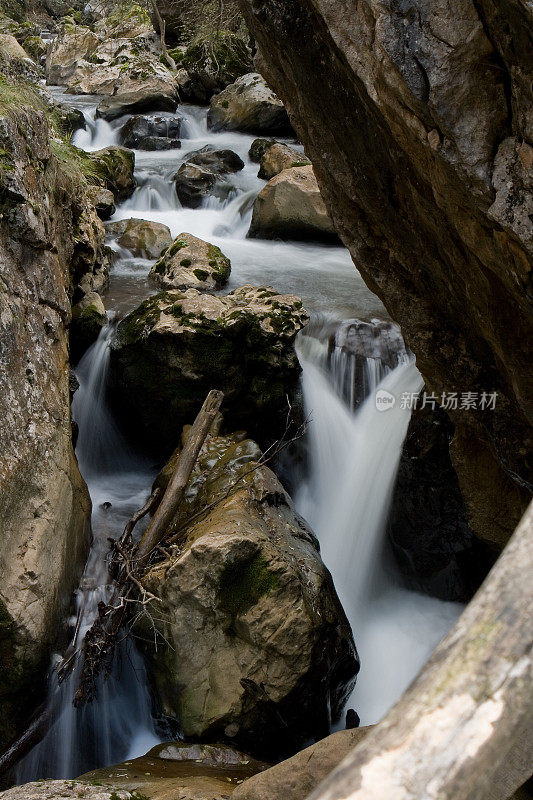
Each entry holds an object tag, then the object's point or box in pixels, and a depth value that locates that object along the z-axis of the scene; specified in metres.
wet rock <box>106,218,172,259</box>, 9.56
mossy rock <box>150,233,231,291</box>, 8.33
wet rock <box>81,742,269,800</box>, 2.86
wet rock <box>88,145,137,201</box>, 10.98
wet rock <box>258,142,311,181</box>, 12.00
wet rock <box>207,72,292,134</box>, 15.12
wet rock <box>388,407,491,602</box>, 5.53
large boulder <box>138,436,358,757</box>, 4.06
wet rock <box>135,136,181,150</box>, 14.23
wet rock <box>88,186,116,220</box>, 9.93
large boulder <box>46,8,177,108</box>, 16.69
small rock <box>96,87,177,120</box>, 16.05
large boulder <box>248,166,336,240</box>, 10.12
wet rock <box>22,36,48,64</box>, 21.78
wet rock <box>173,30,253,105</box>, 17.76
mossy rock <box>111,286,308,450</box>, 6.12
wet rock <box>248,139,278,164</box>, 13.37
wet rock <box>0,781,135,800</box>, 2.52
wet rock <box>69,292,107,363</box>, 6.84
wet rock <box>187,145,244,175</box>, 12.72
